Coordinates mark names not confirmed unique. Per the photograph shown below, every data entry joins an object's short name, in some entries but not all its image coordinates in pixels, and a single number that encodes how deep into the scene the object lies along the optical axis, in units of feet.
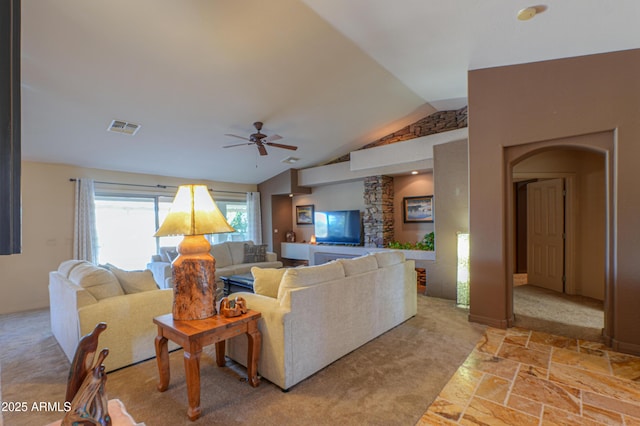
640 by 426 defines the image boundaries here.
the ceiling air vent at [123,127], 14.10
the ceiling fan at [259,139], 15.46
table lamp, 7.68
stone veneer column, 21.24
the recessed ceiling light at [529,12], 8.80
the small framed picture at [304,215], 27.94
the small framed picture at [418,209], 20.57
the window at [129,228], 18.66
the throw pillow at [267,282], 9.53
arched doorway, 12.20
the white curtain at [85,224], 17.11
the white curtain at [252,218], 27.04
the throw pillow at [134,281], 10.36
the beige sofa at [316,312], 8.05
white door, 16.80
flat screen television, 22.99
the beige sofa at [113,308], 9.05
